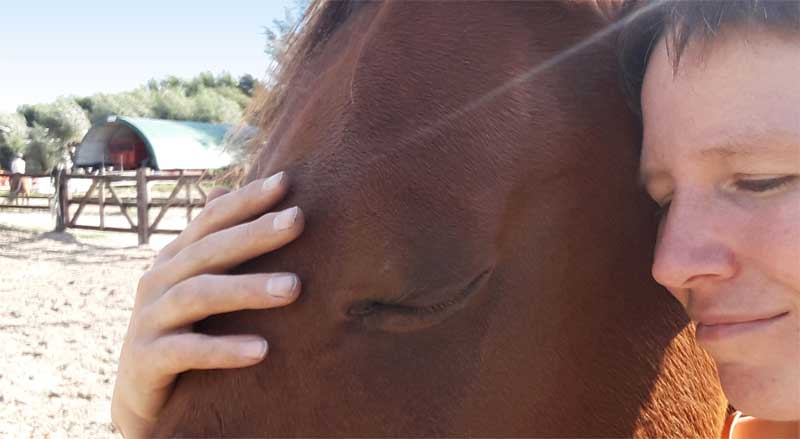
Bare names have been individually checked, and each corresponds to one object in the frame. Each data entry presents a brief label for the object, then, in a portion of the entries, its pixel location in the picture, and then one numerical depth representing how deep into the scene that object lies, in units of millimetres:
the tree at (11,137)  34000
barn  25609
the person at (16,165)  25369
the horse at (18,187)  17391
